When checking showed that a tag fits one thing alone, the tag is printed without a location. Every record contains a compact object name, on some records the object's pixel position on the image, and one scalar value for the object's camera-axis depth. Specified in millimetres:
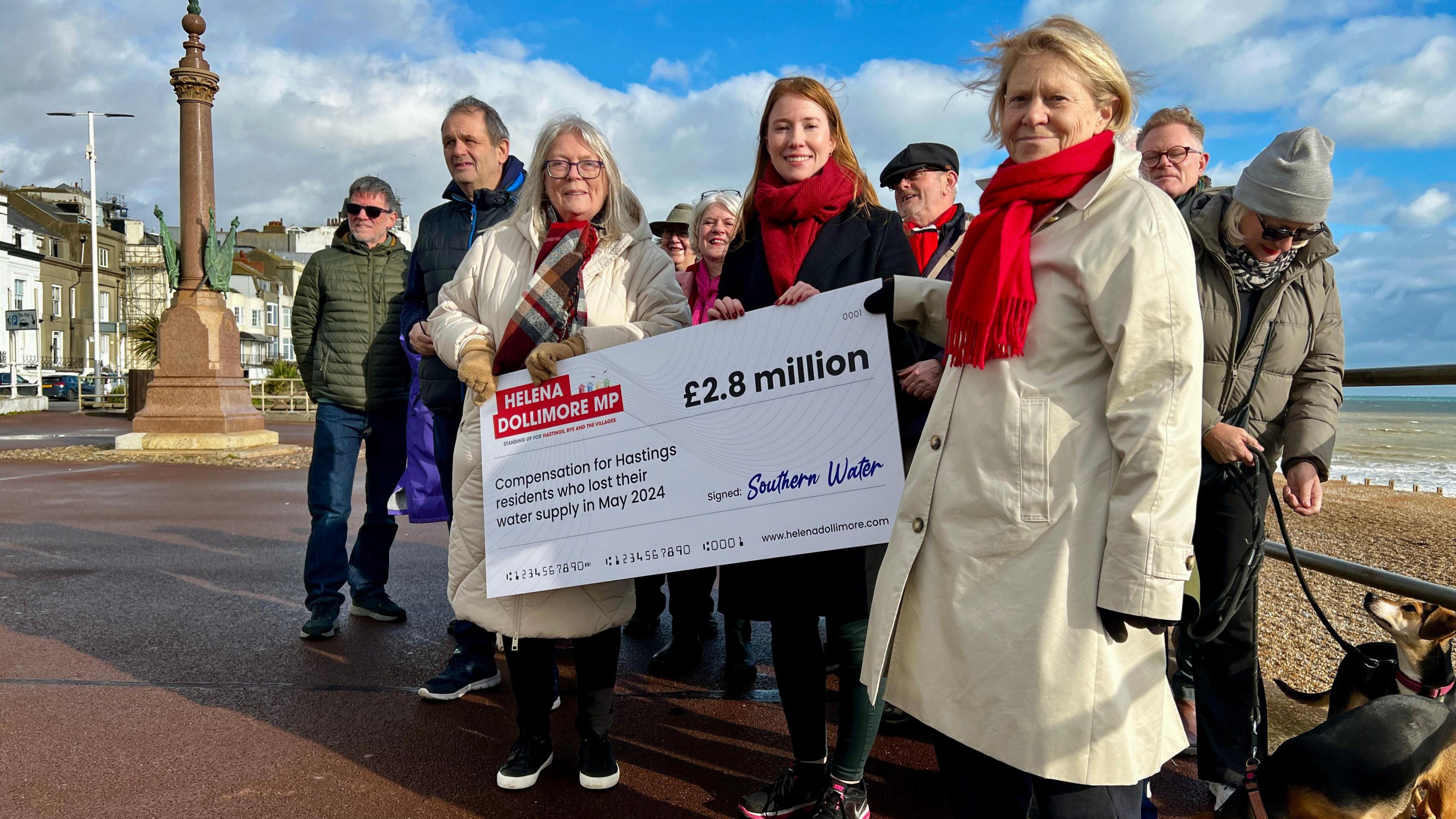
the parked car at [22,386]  37312
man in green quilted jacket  5090
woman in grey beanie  2801
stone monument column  15672
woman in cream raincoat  1828
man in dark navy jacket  4168
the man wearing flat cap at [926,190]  4281
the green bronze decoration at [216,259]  16391
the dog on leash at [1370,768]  2504
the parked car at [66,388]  41250
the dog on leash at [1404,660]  2971
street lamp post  40719
